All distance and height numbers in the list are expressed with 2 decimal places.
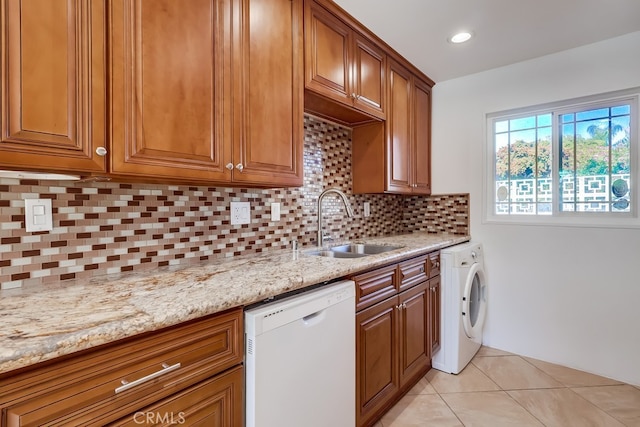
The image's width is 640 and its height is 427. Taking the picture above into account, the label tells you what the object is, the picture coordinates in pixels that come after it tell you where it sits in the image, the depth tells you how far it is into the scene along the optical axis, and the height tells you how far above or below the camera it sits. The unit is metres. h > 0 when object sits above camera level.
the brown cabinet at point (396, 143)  2.38 +0.53
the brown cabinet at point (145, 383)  0.63 -0.40
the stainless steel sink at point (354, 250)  2.07 -0.27
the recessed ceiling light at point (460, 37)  2.11 +1.16
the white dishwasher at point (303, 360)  1.01 -0.53
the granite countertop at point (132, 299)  0.65 -0.25
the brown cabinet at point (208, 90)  1.03 +0.47
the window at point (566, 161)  2.22 +0.38
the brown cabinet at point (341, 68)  1.72 +0.87
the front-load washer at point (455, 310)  2.26 -0.71
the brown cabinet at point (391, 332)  1.54 -0.68
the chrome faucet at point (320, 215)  2.03 -0.02
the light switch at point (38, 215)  1.08 -0.01
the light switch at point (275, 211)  1.93 +0.00
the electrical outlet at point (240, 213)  1.70 -0.01
